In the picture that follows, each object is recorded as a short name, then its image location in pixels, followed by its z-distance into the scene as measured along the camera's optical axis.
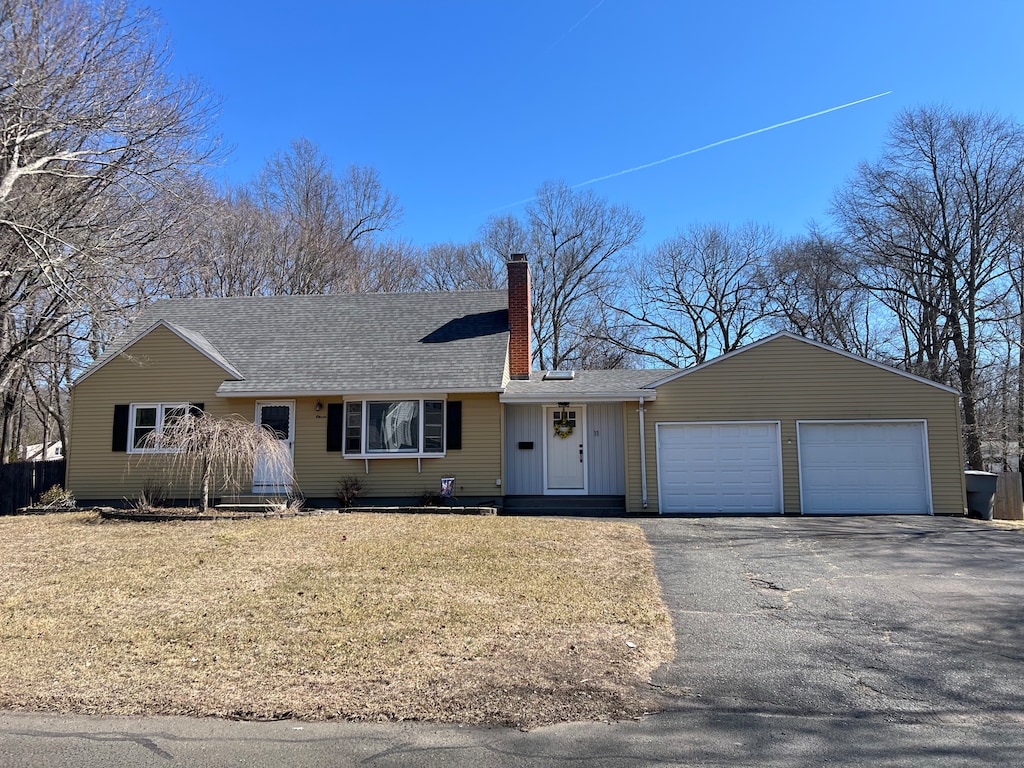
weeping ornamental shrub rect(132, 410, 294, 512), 11.95
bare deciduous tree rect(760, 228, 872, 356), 28.53
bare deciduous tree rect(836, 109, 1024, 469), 24.86
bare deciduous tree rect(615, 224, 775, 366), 33.38
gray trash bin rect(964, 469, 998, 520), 14.30
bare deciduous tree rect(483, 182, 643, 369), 32.78
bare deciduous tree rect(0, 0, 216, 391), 11.15
